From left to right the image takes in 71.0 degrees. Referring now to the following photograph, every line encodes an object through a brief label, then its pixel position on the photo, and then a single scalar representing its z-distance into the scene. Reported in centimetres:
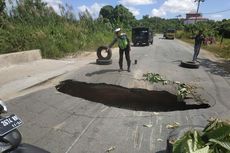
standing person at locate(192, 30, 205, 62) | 1017
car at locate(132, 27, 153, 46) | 1971
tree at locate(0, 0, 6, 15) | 908
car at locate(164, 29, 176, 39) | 3430
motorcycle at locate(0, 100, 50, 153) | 137
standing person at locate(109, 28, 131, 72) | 695
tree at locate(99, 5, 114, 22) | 5207
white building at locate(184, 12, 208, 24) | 6187
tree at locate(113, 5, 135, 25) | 4436
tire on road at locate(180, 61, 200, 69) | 852
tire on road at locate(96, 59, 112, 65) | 829
